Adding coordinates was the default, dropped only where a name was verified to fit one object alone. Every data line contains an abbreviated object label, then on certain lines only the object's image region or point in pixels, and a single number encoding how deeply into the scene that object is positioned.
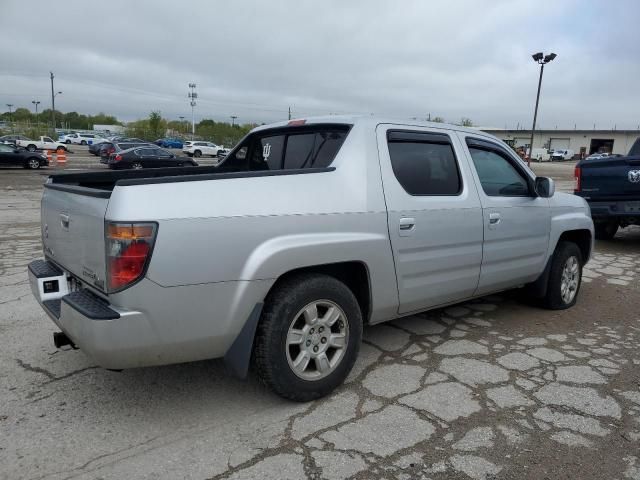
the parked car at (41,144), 41.38
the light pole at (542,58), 26.64
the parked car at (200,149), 48.78
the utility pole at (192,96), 87.56
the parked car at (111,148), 29.49
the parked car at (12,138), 41.95
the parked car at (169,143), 64.14
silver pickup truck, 2.53
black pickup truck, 7.73
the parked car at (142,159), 26.64
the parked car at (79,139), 63.54
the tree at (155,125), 75.04
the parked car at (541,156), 68.44
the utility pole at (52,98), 85.88
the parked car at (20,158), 25.00
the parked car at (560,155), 70.00
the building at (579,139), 77.94
